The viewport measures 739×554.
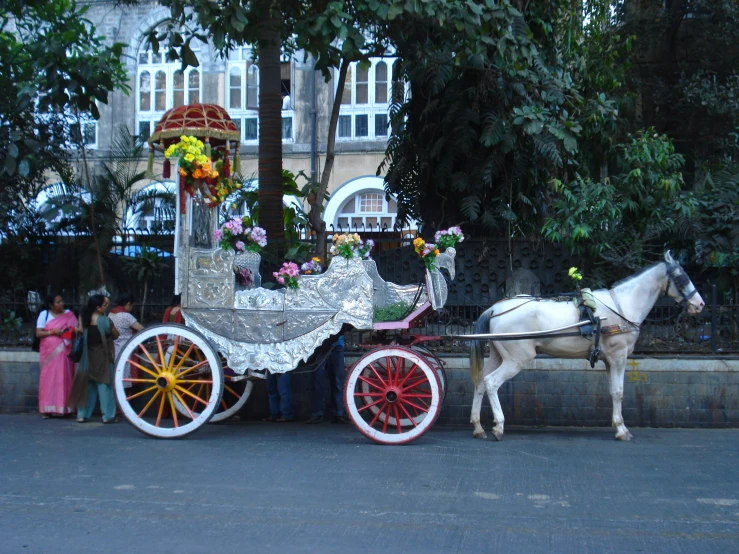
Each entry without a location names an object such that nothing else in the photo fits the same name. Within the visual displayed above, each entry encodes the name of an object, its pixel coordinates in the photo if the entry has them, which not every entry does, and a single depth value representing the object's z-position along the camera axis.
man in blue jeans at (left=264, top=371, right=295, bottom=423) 9.93
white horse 8.70
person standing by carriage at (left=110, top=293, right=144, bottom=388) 10.11
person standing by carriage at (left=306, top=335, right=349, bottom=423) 9.83
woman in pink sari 10.24
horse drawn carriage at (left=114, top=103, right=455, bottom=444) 8.53
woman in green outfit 9.86
